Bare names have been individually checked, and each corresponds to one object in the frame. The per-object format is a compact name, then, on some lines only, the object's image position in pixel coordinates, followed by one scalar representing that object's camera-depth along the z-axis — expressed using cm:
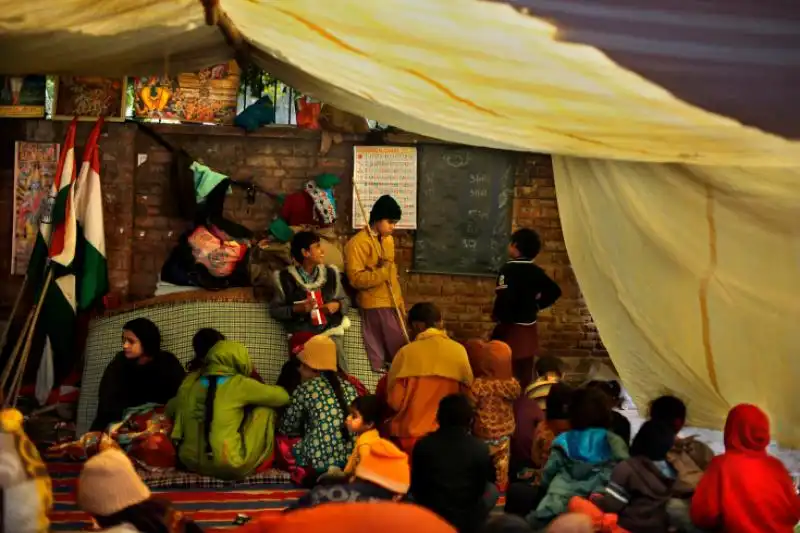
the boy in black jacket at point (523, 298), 620
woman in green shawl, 507
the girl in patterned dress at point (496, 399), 501
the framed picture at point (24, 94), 688
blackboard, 727
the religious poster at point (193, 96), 696
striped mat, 447
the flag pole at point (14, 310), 632
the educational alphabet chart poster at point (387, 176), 719
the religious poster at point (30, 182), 688
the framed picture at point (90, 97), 690
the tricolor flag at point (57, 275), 629
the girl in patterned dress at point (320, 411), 507
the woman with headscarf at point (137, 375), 552
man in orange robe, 508
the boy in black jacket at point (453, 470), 367
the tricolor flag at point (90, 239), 645
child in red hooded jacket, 368
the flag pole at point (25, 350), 621
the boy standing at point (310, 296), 621
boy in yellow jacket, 631
